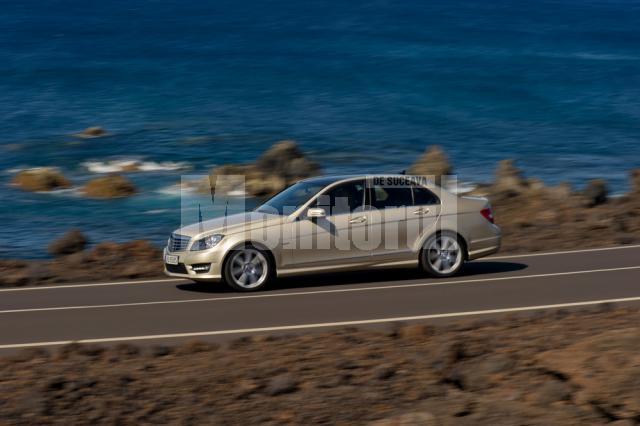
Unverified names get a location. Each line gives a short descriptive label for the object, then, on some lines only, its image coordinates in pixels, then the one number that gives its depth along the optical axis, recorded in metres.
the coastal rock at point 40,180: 40.06
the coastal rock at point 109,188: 38.34
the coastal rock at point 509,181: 30.16
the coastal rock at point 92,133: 54.56
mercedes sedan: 15.16
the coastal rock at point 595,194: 26.27
